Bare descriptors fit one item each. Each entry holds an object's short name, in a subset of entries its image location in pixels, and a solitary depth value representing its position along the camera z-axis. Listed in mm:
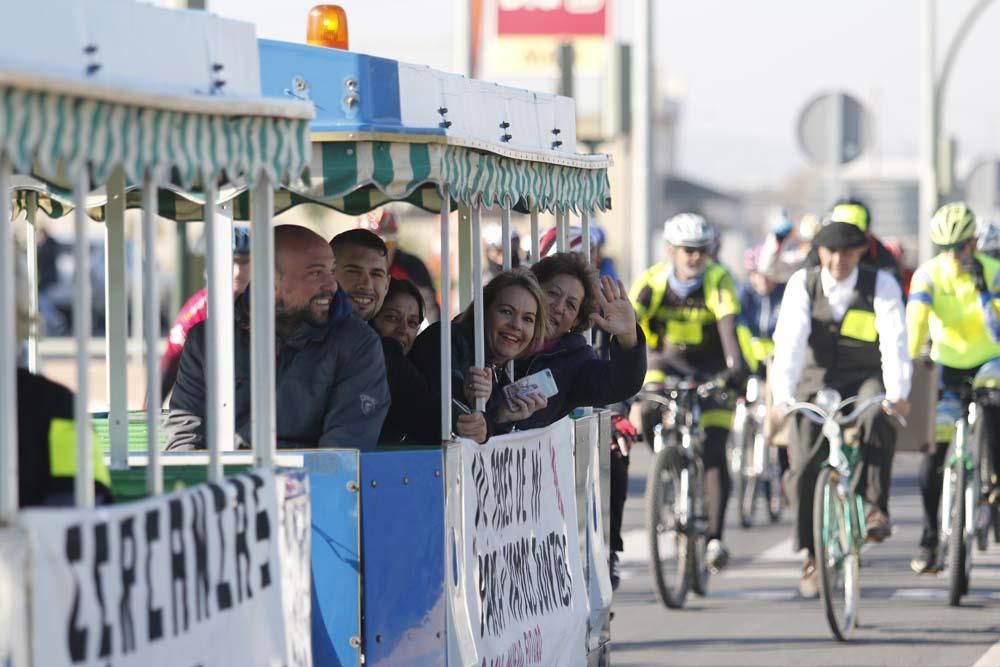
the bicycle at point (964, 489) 20391
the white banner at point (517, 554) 12602
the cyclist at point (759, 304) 30422
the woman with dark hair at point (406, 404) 13422
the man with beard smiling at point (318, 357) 12320
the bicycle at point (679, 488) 20625
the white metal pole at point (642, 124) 36687
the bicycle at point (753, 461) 28203
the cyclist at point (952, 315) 21859
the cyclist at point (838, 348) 19437
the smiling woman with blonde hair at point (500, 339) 13820
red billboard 103875
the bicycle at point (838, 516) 18500
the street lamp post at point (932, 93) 45156
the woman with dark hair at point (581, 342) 14445
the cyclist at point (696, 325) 21828
